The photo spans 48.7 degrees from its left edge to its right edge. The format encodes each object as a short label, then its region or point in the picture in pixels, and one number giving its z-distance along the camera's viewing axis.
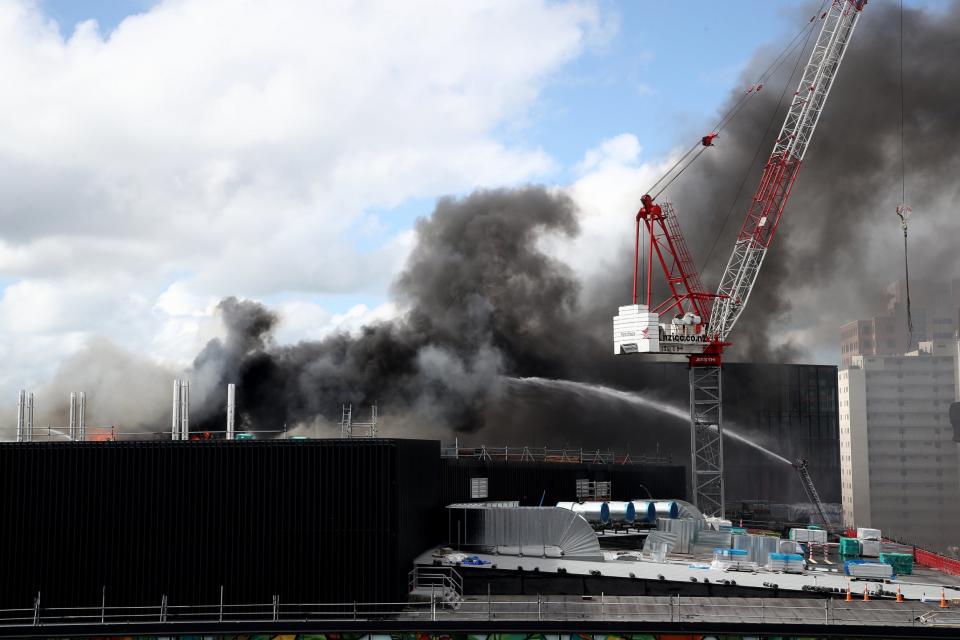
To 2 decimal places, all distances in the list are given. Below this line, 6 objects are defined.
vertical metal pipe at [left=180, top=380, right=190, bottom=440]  48.16
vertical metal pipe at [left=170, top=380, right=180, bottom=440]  48.06
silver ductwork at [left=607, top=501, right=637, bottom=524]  58.69
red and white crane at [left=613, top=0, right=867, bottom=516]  89.75
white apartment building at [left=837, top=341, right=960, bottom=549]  195.38
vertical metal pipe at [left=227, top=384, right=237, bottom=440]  49.21
